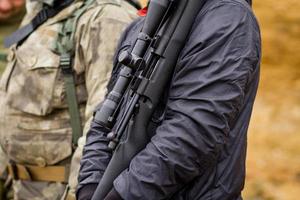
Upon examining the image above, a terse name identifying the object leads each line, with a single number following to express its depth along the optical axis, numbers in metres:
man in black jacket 2.41
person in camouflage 3.10
